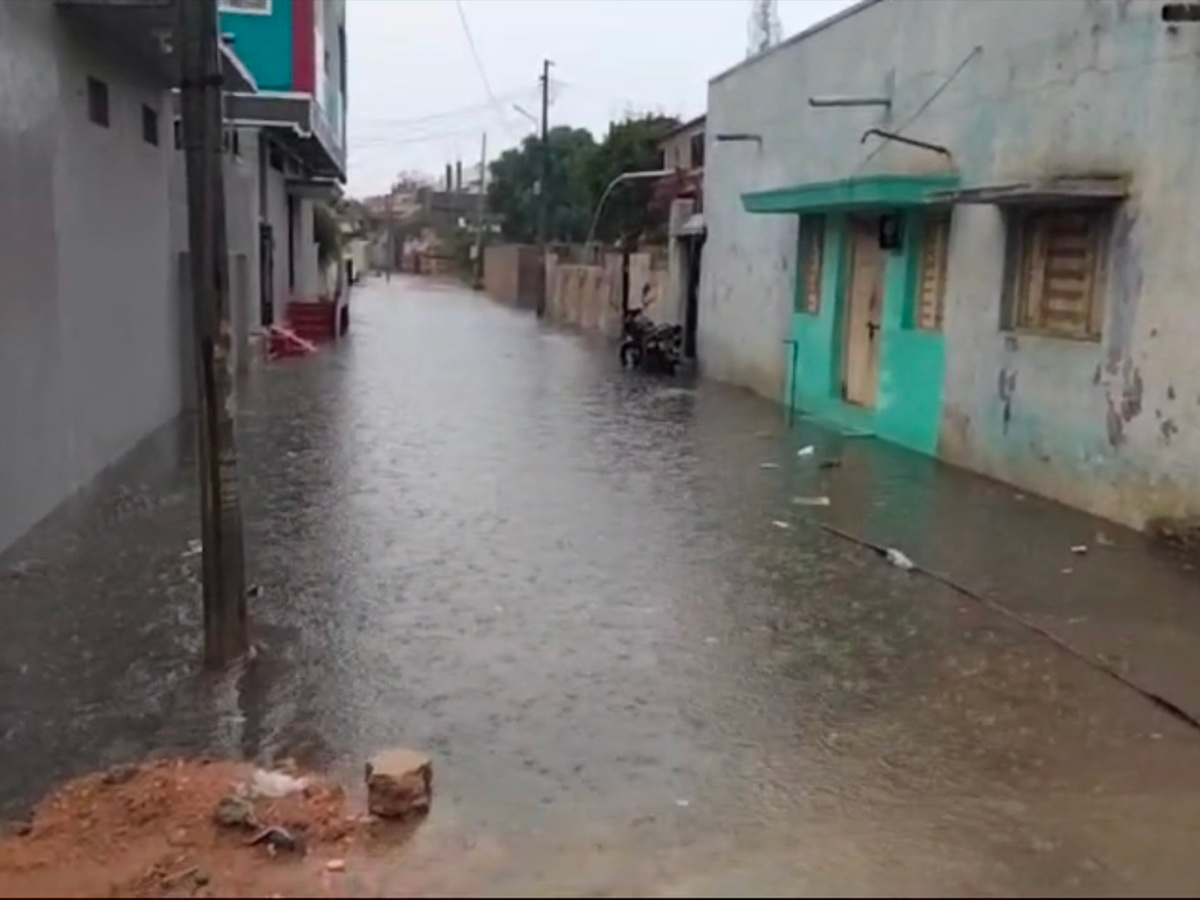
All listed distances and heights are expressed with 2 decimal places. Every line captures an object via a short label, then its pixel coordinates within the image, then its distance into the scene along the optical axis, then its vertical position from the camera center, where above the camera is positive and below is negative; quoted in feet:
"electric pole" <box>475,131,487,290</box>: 189.43 +2.48
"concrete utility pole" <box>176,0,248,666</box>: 17.84 -1.56
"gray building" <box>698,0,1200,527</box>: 27.86 +0.11
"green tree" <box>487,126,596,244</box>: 165.27 +5.69
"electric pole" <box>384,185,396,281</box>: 264.46 -2.85
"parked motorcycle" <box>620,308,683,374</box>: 65.92 -5.78
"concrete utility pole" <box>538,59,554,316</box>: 157.69 +6.39
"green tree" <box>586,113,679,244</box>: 111.65 +5.66
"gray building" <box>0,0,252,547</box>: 24.30 -0.44
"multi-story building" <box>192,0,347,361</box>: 57.06 +4.42
